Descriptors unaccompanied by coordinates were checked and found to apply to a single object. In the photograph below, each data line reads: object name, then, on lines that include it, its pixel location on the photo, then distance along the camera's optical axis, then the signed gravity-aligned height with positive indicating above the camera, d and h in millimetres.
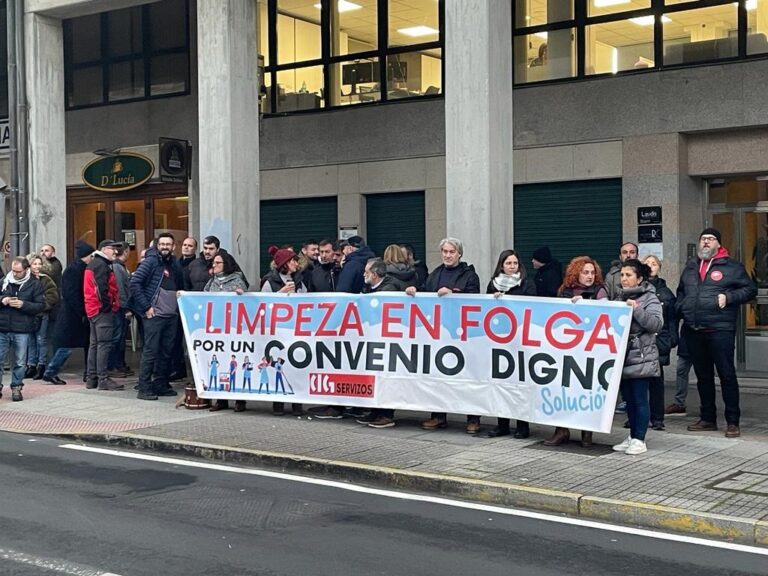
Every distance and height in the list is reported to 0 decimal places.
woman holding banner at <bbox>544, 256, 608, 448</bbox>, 10156 -301
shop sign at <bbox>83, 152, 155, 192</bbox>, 20016 +1627
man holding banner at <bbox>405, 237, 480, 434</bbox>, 10539 -265
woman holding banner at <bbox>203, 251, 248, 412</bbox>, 12164 -279
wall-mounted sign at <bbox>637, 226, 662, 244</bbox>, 14680 +232
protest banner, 9508 -1008
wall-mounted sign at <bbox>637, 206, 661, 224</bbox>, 14656 +504
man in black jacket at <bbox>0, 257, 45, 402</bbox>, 13250 -735
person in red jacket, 13578 -701
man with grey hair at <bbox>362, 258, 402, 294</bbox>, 10961 -275
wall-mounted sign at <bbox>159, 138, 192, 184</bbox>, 18625 +1703
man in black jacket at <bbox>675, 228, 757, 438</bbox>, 10031 -543
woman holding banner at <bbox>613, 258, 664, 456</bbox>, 9234 -888
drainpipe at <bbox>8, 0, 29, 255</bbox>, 16891 +2250
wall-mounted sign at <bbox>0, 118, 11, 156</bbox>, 18891 +2185
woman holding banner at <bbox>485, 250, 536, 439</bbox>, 10234 -317
